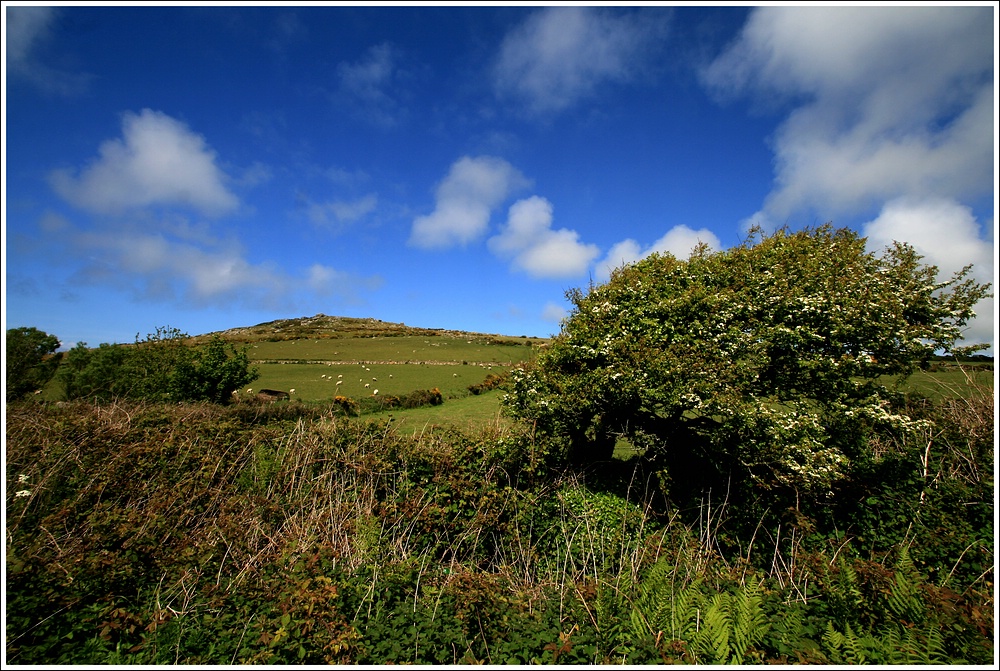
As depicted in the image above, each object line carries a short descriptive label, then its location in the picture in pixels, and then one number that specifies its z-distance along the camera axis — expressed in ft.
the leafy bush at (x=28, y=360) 44.20
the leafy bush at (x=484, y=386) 89.40
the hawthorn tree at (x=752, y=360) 29.73
